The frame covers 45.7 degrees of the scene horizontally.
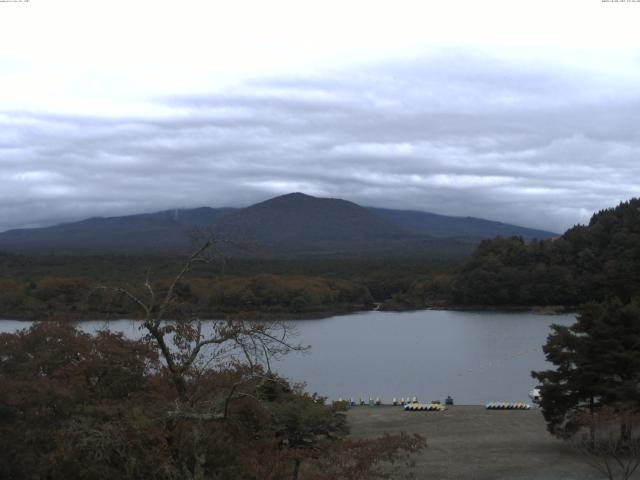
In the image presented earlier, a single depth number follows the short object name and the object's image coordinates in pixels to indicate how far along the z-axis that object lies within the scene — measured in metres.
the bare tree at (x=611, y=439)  16.05
